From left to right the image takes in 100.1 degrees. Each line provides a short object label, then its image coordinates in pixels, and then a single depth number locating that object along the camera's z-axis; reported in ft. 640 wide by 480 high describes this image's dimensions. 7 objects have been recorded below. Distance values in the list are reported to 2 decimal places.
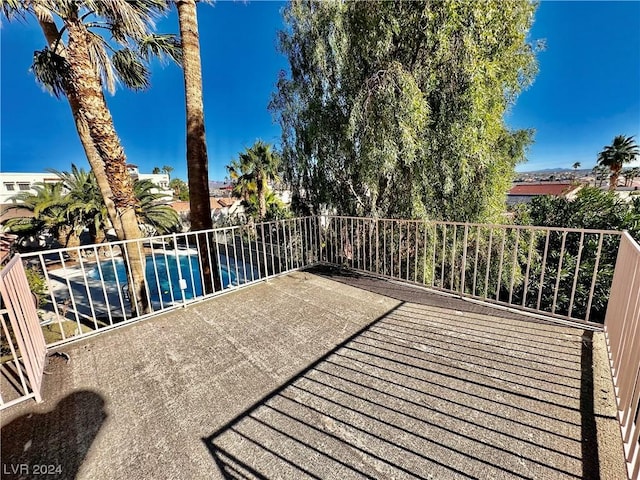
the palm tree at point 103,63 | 12.35
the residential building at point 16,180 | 75.10
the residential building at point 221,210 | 61.31
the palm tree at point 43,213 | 39.58
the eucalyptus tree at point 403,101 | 13.82
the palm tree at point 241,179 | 52.39
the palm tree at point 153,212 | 43.70
